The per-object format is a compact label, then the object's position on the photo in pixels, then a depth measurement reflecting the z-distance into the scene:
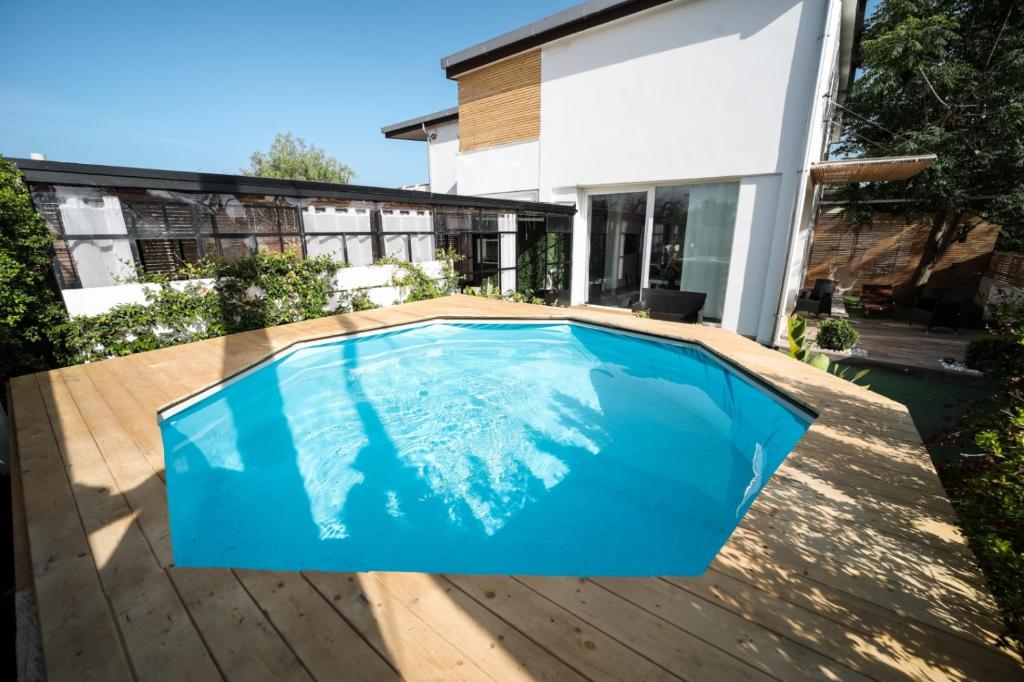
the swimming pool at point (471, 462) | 2.98
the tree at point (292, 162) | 34.16
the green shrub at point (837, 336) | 6.89
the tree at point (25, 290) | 3.71
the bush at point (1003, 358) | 2.18
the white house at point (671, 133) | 6.84
